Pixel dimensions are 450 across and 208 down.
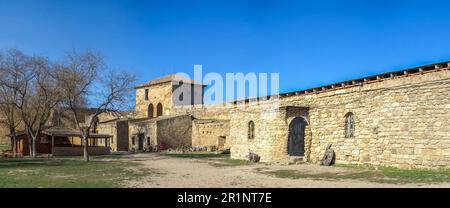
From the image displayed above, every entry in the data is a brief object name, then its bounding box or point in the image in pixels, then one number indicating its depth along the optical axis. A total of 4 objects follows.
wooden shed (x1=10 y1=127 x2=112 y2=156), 32.47
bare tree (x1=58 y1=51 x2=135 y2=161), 26.36
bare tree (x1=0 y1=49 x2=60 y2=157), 28.06
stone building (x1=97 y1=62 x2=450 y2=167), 15.20
